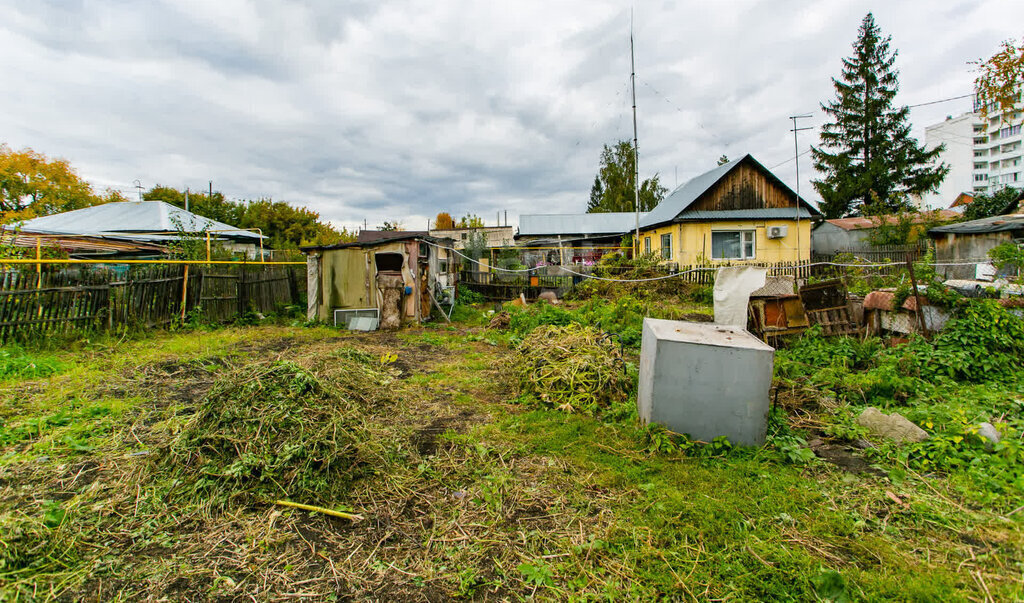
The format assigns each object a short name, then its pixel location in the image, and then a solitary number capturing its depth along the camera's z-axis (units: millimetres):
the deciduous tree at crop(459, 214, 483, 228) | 33250
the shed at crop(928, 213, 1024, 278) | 11877
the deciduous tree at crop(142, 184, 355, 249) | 28391
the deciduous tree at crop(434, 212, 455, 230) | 44016
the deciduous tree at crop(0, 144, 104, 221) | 27859
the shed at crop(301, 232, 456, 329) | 9969
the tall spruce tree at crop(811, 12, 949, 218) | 26062
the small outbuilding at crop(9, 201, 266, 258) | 12812
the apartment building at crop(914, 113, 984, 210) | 55812
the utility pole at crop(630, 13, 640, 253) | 15419
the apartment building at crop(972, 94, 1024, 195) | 56344
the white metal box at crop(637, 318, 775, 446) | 3320
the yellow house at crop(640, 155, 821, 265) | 17531
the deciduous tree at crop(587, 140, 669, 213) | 34750
